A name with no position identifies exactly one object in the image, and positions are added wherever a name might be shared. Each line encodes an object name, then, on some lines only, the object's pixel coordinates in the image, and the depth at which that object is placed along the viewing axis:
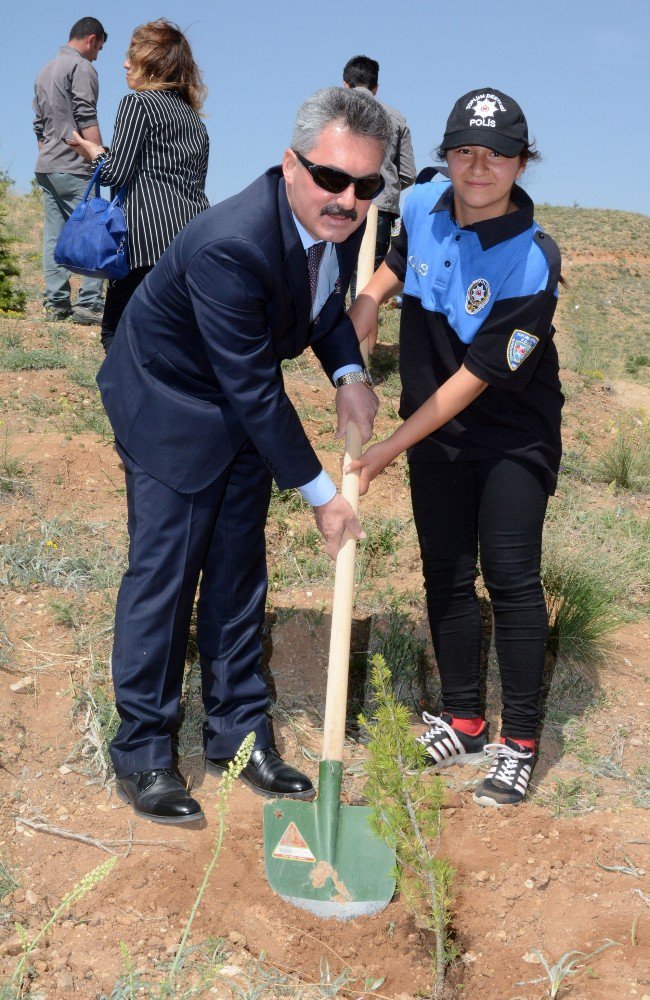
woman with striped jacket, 3.76
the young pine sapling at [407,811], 2.13
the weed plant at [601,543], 4.16
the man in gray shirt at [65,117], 5.97
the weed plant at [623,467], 5.71
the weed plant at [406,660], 3.47
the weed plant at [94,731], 2.87
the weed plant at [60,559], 3.69
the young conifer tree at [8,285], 7.86
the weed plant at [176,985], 2.02
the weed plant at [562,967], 2.15
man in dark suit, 2.20
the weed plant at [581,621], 3.64
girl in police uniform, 2.47
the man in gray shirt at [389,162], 6.20
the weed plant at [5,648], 3.20
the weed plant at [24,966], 1.41
